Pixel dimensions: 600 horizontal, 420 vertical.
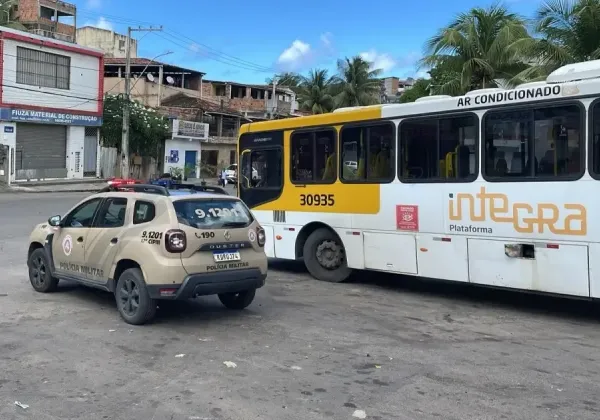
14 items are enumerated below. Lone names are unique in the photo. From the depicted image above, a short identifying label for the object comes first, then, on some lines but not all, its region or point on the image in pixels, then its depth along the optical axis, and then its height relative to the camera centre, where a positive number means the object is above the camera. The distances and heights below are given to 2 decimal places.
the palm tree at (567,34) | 15.17 +5.32
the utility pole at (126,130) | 37.41 +6.53
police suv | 6.98 -0.13
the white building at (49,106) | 34.69 +7.82
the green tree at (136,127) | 43.38 +8.00
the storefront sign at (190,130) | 49.00 +8.83
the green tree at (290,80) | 64.28 +18.52
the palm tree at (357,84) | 57.88 +14.62
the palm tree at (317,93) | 59.97 +14.25
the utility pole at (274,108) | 59.16 +13.30
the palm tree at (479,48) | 21.78 +6.93
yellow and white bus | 7.77 +0.77
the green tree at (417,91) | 56.06 +13.88
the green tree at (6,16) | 42.34 +15.47
